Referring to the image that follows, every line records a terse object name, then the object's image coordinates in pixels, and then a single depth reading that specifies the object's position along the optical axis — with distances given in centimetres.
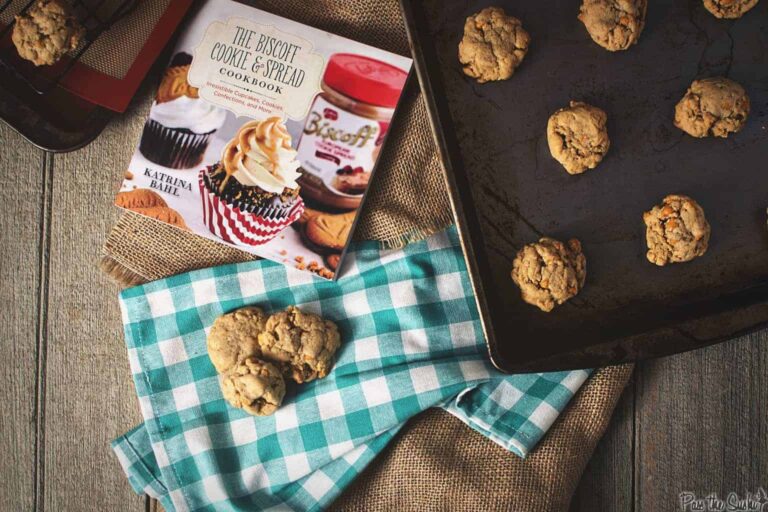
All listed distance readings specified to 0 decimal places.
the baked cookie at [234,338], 125
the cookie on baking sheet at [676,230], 112
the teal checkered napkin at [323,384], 128
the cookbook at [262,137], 125
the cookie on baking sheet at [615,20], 112
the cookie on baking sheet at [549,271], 111
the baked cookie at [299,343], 124
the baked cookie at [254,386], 121
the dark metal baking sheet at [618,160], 117
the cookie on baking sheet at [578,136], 112
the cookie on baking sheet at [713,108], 112
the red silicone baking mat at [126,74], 126
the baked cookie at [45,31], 117
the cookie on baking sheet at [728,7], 114
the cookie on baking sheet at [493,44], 113
